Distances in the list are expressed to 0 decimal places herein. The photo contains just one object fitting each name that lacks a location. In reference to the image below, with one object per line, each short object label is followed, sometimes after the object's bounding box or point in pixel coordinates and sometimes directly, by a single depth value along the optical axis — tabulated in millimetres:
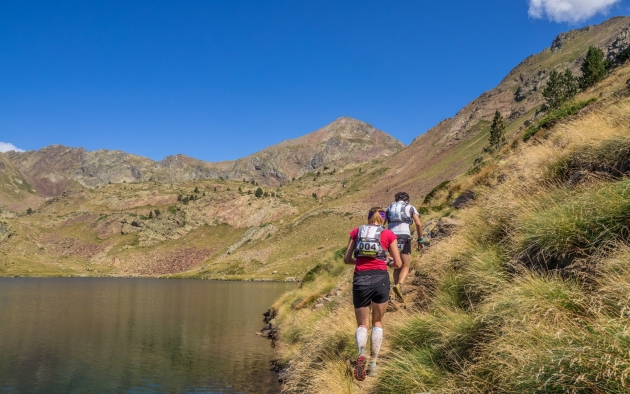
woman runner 8781
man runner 12539
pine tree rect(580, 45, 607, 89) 52884
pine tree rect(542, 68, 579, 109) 59156
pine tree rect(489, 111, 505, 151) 60288
